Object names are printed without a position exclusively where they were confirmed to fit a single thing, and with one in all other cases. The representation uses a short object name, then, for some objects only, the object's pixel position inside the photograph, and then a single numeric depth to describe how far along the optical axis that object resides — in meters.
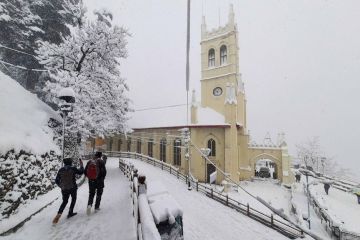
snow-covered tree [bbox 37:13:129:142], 14.86
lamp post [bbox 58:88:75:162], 9.27
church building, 30.34
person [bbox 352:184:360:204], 23.68
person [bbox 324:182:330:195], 27.70
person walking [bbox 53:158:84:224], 6.71
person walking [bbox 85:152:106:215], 7.36
